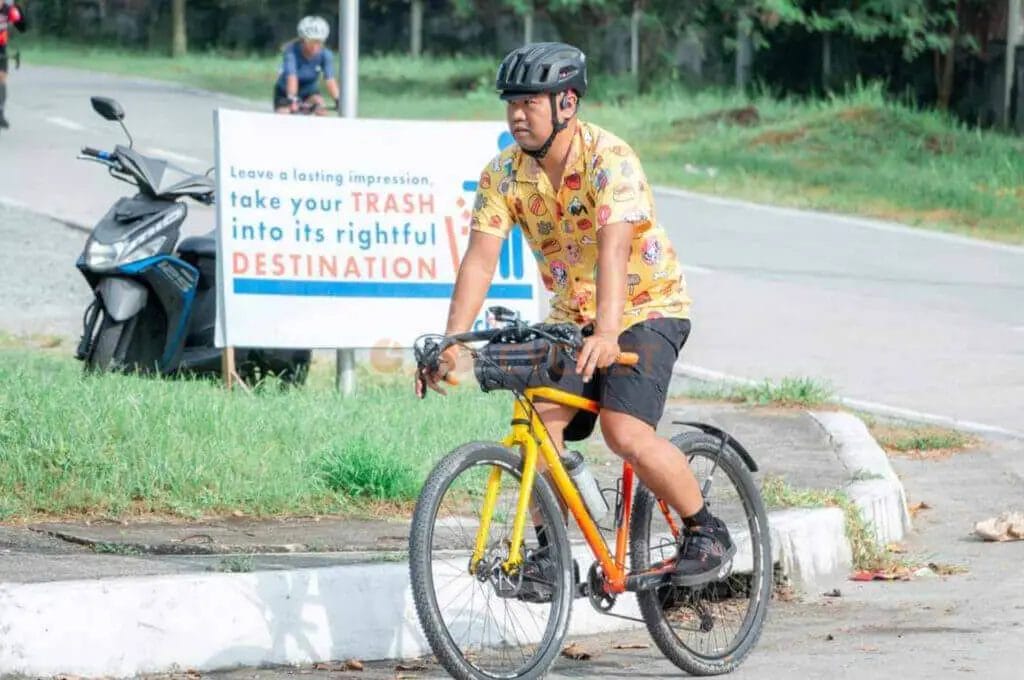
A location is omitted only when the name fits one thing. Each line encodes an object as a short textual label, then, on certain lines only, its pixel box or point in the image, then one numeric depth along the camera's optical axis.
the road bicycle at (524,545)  11.10
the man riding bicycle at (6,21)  46.94
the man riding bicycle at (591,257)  11.34
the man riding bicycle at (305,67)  42.41
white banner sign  19.47
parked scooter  20.14
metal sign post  20.08
